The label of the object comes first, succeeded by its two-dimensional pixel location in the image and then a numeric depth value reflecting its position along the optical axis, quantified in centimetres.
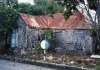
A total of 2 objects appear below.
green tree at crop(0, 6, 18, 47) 1222
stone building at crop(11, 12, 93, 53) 1132
